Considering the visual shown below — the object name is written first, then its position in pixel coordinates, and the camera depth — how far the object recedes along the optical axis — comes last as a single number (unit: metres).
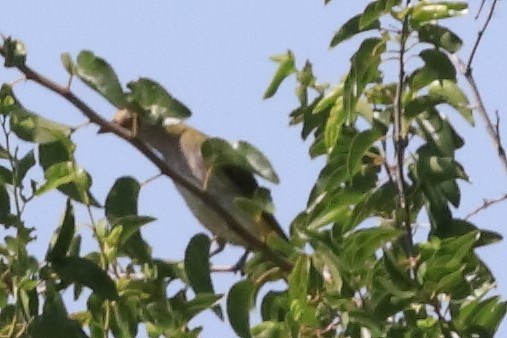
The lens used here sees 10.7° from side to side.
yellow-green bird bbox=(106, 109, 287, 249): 10.04
